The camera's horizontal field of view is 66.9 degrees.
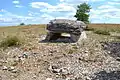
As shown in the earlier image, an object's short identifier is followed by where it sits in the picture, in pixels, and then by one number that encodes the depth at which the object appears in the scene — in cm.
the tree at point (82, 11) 1236
